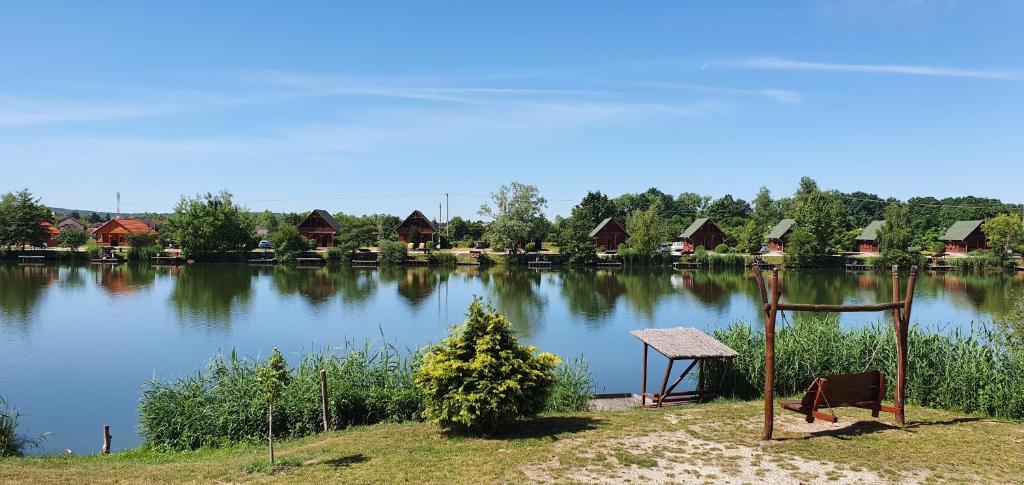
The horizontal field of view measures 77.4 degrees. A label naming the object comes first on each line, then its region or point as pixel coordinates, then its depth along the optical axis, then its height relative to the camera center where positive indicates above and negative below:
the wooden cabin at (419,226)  79.94 +2.04
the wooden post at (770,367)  9.88 -2.03
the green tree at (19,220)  68.00 +2.84
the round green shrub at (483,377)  10.12 -2.21
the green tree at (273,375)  9.55 -2.00
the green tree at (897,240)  65.19 -0.27
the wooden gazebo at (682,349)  13.68 -2.39
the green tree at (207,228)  66.12 +1.71
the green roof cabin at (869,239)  77.06 -0.16
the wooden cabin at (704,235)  81.25 +0.55
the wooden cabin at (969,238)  73.50 -0.15
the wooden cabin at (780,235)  78.31 +0.43
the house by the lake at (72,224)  100.12 +3.52
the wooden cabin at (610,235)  78.59 +0.65
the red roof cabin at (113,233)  79.75 +1.55
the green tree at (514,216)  68.88 +2.74
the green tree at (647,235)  70.56 +0.56
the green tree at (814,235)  66.56 +0.34
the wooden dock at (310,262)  68.44 -2.00
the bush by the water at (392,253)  67.56 -1.10
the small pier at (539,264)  67.88 -2.44
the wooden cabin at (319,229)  78.31 +1.76
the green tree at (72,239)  72.25 +0.81
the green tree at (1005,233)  65.38 +0.29
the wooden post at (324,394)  12.13 -2.88
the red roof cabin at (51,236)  76.46 +1.24
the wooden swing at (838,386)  9.91 -2.39
